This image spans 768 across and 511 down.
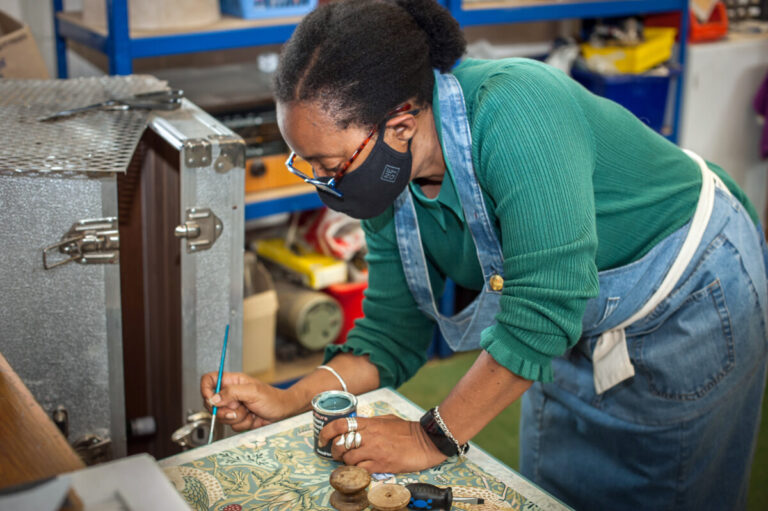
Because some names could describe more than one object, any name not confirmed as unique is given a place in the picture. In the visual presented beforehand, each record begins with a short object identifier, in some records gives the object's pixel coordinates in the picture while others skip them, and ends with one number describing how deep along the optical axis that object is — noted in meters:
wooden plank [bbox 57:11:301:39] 2.02
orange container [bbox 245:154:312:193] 2.29
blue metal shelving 1.93
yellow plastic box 2.91
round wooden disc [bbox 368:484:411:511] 0.89
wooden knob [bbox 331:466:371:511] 0.91
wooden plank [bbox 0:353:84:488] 0.64
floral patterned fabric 0.95
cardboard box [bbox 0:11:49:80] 1.74
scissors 1.34
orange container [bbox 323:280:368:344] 2.60
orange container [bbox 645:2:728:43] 3.09
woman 0.97
